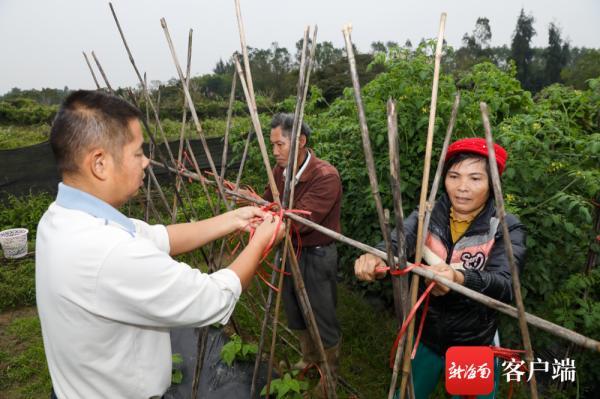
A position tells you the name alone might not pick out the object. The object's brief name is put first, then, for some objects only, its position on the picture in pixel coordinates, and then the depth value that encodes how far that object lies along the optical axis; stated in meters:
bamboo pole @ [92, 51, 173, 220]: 2.71
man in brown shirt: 2.66
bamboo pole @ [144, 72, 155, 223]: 3.09
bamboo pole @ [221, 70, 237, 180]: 2.23
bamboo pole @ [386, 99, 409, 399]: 1.04
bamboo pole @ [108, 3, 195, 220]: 2.47
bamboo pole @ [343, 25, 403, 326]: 1.14
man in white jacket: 1.08
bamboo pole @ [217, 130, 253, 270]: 2.36
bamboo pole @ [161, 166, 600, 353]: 0.91
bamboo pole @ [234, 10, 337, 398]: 1.64
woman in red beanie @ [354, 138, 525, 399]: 1.49
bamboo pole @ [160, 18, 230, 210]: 2.07
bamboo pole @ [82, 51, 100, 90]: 2.99
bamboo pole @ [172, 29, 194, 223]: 2.39
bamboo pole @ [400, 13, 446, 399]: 1.20
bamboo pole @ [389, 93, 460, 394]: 1.24
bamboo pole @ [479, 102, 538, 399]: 0.91
